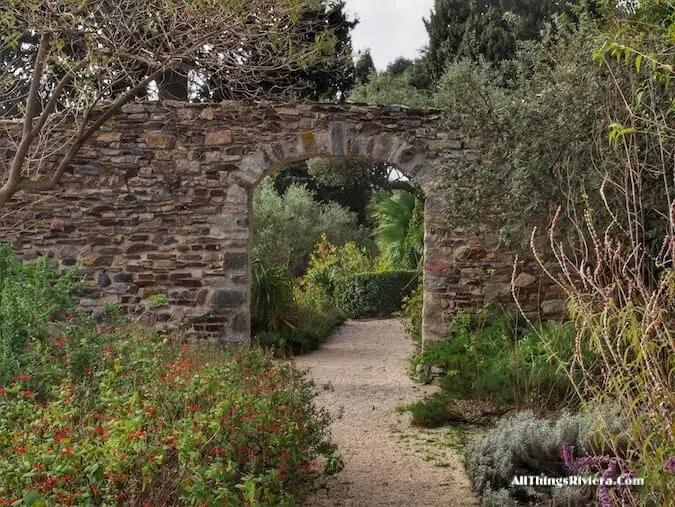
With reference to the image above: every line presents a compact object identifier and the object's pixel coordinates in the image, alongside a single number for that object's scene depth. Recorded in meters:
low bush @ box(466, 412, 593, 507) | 3.73
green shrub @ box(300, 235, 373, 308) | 14.20
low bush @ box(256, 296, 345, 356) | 9.20
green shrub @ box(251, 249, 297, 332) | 9.55
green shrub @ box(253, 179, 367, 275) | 14.06
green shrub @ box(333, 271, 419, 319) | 13.95
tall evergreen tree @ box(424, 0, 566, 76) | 16.75
